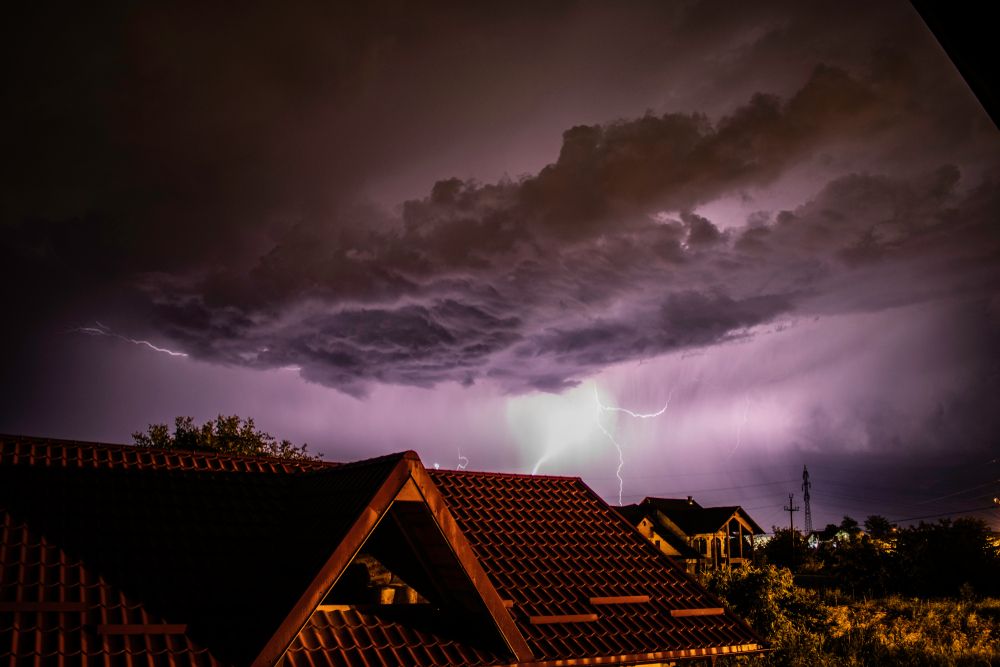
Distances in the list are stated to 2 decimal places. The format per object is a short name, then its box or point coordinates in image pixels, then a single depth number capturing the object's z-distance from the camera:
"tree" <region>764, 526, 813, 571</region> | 63.72
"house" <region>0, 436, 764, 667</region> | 8.33
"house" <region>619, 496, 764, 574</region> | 66.50
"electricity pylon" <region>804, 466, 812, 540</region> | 107.31
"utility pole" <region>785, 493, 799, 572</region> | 66.75
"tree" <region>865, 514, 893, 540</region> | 61.44
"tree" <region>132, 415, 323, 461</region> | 34.09
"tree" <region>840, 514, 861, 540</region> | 72.65
